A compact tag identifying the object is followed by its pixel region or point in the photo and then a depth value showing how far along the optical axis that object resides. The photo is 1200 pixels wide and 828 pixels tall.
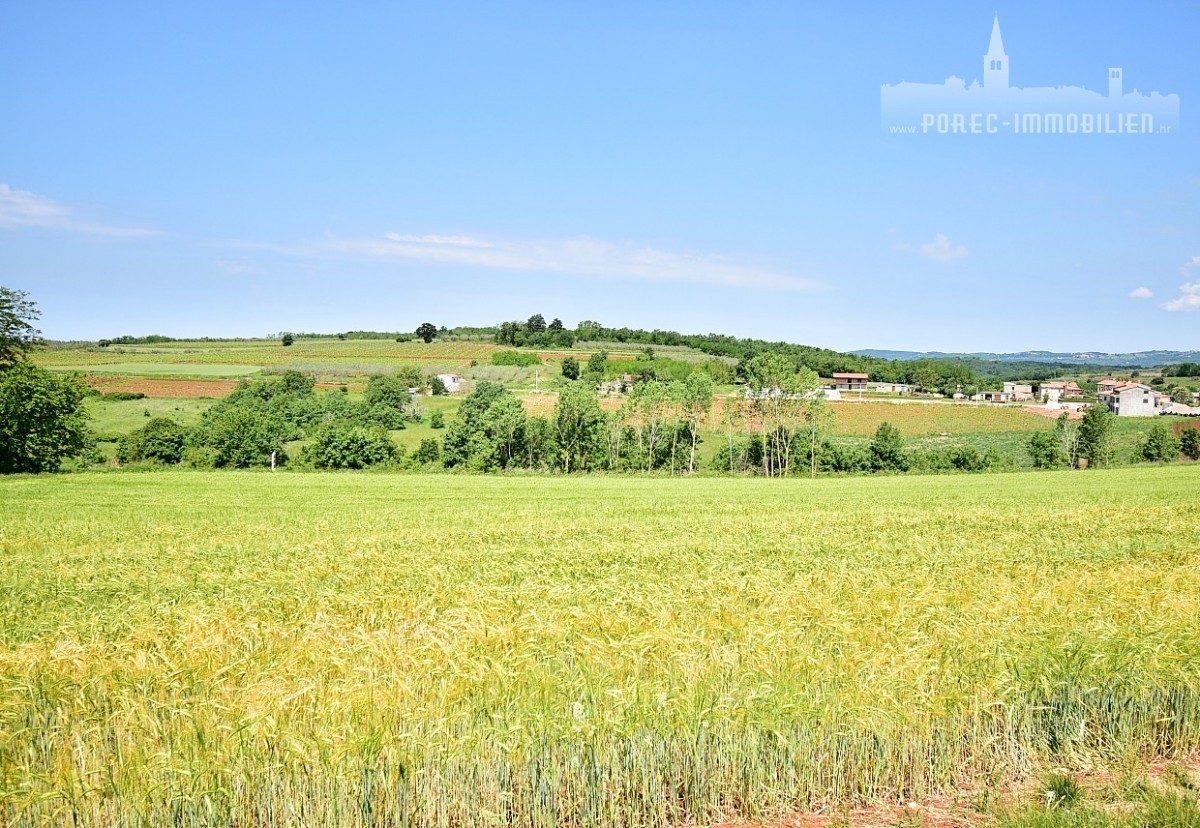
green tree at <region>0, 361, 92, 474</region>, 50.81
